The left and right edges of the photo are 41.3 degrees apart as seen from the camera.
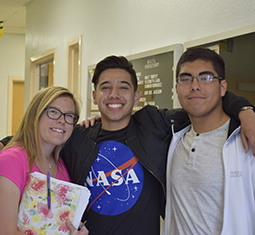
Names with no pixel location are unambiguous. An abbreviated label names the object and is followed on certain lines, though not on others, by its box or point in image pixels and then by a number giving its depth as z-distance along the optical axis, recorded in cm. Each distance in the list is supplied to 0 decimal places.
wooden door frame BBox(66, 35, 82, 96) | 380
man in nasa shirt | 161
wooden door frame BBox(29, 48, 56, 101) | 471
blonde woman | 132
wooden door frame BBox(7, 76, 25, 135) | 698
